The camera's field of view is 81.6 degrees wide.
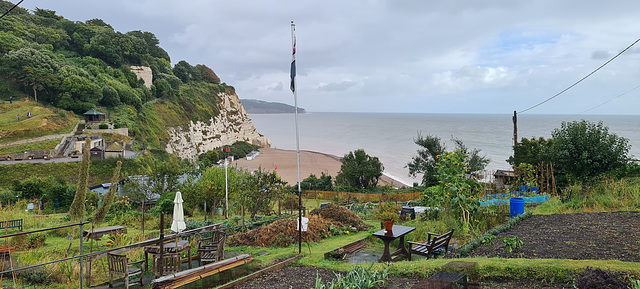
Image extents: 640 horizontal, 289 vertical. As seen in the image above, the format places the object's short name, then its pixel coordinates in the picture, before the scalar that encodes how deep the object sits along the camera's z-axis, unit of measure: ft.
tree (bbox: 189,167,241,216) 56.65
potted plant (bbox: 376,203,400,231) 47.94
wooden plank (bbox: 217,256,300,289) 22.08
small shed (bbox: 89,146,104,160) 128.32
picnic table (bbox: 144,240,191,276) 26.83
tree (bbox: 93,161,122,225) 40.65
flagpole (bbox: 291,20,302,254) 32.99
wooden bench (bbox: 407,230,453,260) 25.59
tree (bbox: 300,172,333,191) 123.03
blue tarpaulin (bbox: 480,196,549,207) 43.68
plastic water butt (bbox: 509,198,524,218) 36.76
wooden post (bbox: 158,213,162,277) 23.83
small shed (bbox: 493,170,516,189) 94.27
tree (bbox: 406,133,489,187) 124.98
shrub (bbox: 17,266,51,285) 25.43
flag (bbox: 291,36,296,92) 33.14
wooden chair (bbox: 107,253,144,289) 24.29
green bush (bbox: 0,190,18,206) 76.33
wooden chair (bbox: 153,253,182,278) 26.13
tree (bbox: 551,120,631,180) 44.39
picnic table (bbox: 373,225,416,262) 27.04
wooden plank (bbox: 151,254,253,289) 22.28
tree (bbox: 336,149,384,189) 129.59
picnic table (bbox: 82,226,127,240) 35.34
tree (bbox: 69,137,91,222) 38.22
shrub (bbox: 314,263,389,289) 18.77
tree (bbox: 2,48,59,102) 172.96
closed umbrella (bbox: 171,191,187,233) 27.99
